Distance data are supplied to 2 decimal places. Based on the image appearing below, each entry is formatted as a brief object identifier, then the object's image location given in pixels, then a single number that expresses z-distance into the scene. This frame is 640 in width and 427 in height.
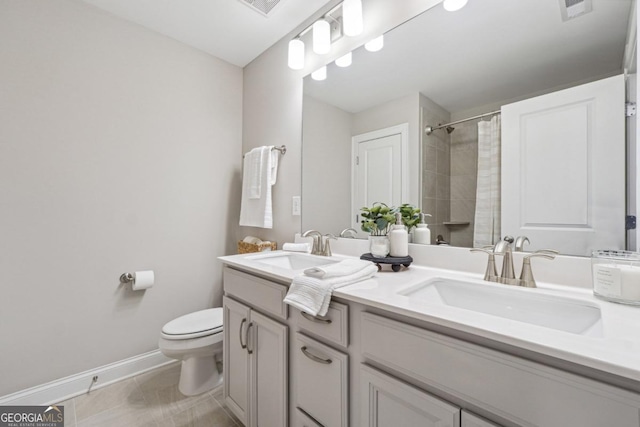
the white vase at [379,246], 1.18
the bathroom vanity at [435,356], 0.48
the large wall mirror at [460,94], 0.88
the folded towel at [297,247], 1.67
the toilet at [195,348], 1.55
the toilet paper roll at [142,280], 1.81
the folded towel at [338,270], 0.93
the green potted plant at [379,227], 1.19
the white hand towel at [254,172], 2.01
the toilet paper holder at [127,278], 1.80
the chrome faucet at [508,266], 0.88
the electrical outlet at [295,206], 1.86
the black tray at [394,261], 1.12
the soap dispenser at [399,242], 1.18
